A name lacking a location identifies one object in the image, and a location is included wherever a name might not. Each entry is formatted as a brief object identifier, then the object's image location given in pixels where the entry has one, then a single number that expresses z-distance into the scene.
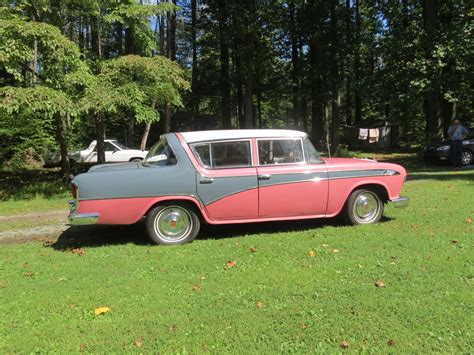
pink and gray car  6.49
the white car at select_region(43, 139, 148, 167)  21.19
